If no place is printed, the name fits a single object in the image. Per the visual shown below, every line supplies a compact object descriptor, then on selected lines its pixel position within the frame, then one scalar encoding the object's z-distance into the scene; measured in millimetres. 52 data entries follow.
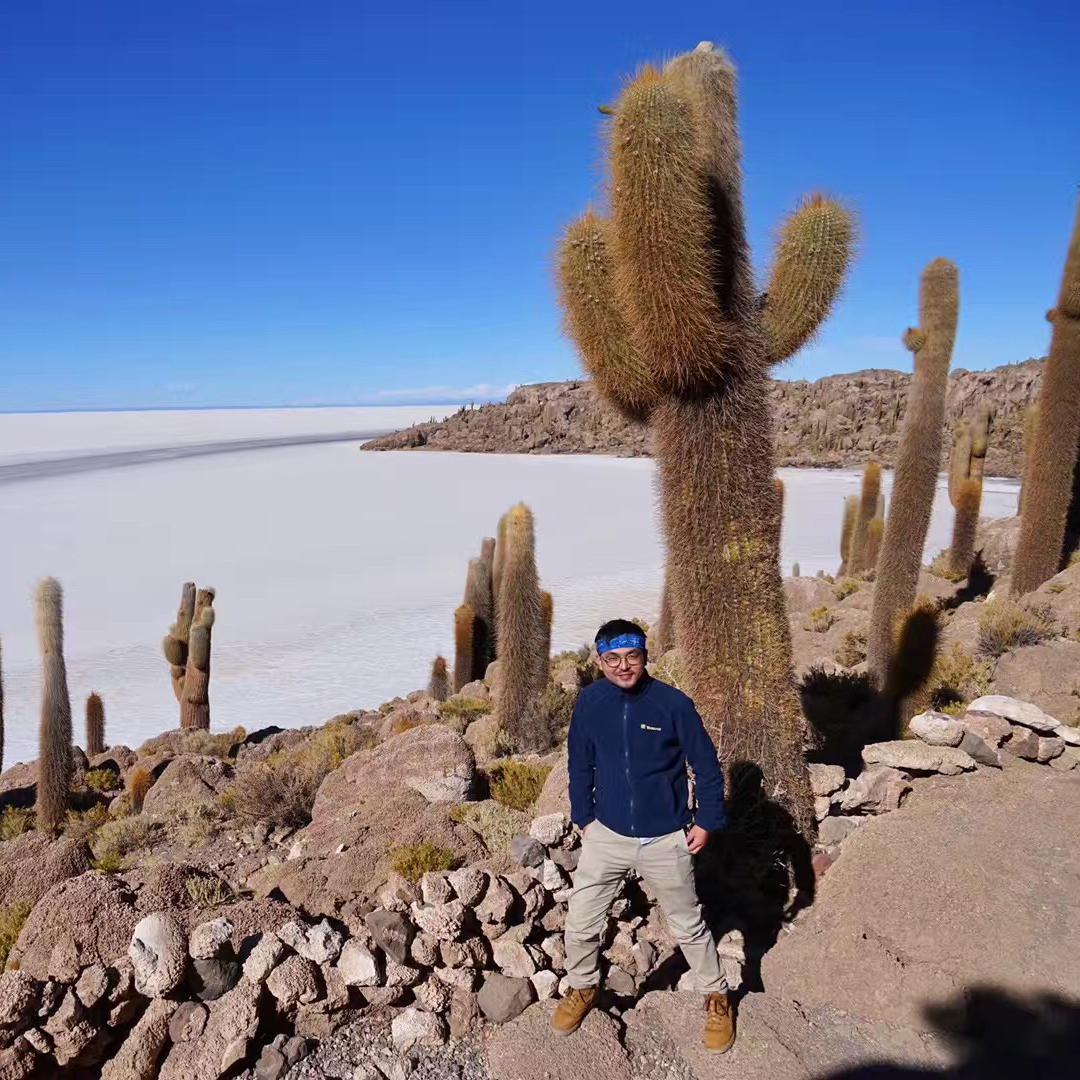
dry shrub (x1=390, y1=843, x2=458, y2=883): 4711
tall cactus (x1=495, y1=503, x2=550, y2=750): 9117
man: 3428
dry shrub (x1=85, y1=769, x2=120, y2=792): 10234
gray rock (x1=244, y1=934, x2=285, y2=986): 3611
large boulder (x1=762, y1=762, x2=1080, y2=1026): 3928
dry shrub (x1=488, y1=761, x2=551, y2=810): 6078
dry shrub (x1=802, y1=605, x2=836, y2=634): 13039
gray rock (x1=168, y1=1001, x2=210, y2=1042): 3492
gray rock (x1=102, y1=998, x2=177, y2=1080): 3408
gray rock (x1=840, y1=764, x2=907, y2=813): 5309
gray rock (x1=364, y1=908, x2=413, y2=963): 3812
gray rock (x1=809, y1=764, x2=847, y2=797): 5371
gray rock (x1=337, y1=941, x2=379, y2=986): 3672
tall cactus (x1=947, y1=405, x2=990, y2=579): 14422
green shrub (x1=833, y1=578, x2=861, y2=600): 15471
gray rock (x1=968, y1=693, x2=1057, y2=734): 5902
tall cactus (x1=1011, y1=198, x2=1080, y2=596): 10812
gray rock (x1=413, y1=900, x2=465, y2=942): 3885
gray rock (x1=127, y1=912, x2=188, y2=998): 3545
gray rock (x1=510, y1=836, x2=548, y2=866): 4422
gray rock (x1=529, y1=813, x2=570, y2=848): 4547
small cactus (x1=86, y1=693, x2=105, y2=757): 12172
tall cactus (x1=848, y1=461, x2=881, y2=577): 18172
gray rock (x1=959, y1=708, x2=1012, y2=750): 5871
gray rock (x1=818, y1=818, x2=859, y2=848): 5047
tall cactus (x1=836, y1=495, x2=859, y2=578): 19453
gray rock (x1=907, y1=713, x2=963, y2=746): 5758
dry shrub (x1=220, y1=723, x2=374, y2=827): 7391
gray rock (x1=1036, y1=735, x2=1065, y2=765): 5797
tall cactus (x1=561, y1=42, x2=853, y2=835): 4617
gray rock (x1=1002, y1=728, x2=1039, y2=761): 5852
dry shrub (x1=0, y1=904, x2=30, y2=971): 4559
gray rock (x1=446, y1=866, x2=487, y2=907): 4074
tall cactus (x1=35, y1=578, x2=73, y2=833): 9125
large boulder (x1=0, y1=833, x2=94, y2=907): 5664
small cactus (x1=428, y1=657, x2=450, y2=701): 12906
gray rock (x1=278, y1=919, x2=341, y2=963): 3748
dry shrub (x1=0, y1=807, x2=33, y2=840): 9009
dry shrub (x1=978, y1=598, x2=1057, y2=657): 9477
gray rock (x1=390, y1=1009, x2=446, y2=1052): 3582
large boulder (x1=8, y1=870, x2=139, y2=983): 3732
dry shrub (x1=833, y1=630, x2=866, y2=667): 11172
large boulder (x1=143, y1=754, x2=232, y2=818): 8297
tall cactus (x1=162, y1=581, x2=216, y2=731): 12727
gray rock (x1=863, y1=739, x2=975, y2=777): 5602
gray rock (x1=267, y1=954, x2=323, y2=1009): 3582
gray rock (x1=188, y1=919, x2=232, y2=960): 3619
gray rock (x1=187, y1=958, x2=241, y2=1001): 3625
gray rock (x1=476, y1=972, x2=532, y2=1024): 3721
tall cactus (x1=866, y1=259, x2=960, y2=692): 9086
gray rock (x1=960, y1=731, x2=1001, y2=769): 5734
